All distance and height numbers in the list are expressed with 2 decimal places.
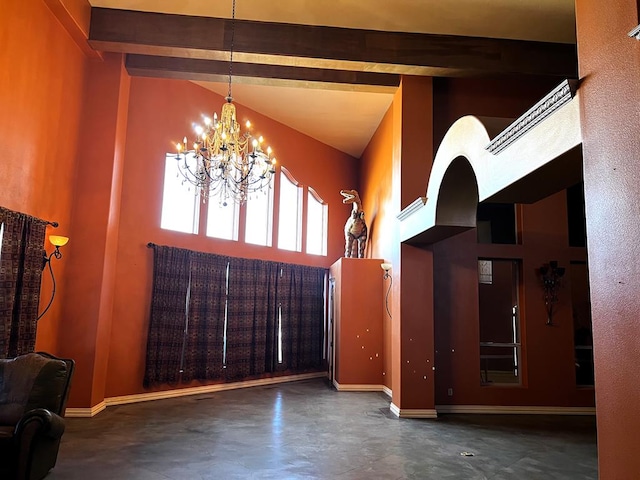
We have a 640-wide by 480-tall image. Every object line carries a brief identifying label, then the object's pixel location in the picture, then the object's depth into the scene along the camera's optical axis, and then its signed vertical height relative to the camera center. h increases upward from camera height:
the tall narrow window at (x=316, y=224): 9.72 +1.85
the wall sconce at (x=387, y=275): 7.79 +0.64
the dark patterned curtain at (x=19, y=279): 4.41 +0.23
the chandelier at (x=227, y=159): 4.59 +1.54
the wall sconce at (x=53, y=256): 4.98 +0.56
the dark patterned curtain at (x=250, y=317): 7.88 -0.15
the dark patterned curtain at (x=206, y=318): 7.35 -0.17
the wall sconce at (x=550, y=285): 6.82 +0.46
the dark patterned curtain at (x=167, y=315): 6.85 -0.13
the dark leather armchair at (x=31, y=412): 3.31 -0.84
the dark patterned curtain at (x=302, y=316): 8.71 -0.11
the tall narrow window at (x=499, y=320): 6.89 -0.08
